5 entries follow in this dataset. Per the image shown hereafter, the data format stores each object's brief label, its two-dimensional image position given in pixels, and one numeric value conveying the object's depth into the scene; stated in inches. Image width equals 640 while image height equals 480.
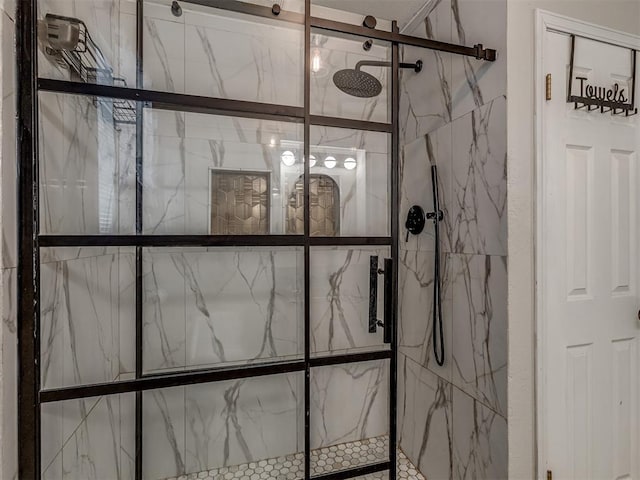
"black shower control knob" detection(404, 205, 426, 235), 74.4
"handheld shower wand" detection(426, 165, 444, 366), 68.0
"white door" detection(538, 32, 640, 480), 54.0
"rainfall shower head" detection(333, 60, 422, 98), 60.3
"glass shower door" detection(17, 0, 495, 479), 40.7
